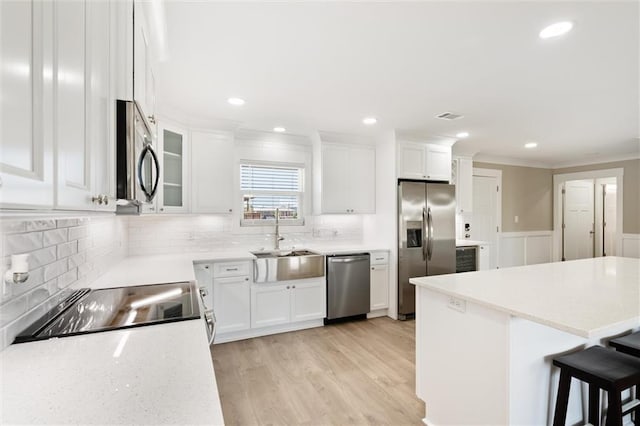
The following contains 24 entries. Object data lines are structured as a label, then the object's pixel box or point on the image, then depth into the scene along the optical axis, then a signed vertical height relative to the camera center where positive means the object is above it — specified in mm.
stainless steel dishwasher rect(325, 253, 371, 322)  3660 -910
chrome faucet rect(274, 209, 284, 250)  3886 -307
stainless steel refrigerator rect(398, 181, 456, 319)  3863 -277
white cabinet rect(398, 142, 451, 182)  3936 +704
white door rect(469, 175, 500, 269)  5477 -3
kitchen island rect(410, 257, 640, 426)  1419 -664
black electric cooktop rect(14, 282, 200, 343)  1135 -449
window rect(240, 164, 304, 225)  3959 +272
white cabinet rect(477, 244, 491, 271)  4516 -665
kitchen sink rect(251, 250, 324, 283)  3295 -611
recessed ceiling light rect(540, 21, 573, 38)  1670 +1050
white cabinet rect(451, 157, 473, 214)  4852 +489
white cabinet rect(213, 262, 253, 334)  3152 -896
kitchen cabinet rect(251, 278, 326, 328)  3328 -1030
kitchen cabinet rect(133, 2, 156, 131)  1344 +767
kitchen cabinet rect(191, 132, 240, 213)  3316 +451
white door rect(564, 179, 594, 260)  6465 -134
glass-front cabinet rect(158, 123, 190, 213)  2975 +457
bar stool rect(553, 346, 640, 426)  1396 -774
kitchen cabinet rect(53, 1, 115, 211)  644 +270
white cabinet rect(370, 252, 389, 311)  3900 -894
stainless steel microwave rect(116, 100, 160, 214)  1061 +212
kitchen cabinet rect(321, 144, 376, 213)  3967 +460
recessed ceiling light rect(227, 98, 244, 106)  2742 +1033
